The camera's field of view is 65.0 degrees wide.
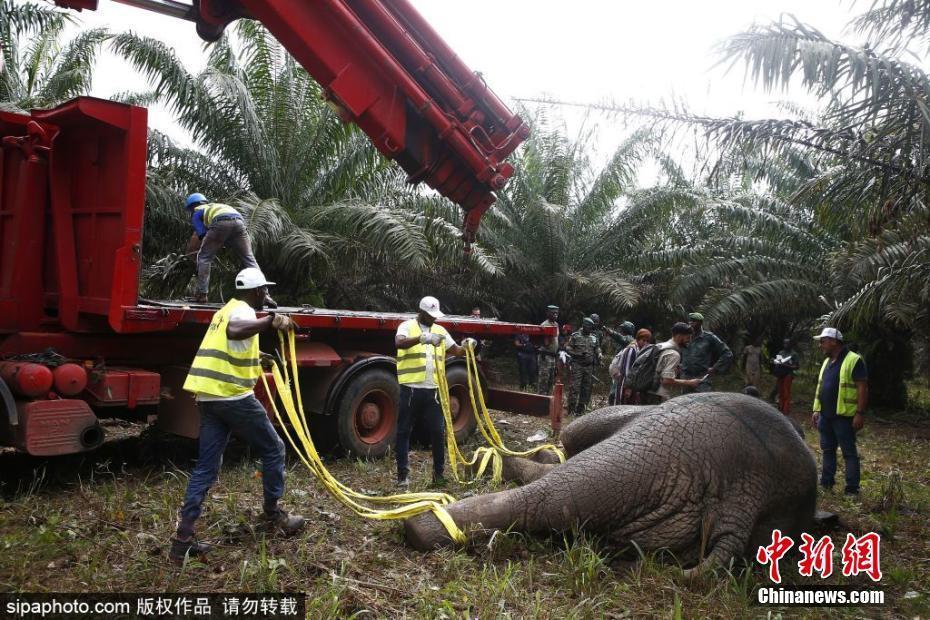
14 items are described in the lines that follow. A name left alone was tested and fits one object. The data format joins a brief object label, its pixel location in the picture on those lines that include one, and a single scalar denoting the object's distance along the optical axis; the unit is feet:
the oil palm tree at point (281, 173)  36.19
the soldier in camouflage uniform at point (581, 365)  35.13
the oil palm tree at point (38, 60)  40.06
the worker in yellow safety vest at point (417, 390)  19.84
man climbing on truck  21.47
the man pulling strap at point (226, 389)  13.67
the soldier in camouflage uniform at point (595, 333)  36.96
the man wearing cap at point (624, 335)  33.42
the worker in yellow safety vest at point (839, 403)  21.07
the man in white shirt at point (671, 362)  24.56
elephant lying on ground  14.64
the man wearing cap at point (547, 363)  38.09
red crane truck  17.67
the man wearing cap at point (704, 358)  24.31
